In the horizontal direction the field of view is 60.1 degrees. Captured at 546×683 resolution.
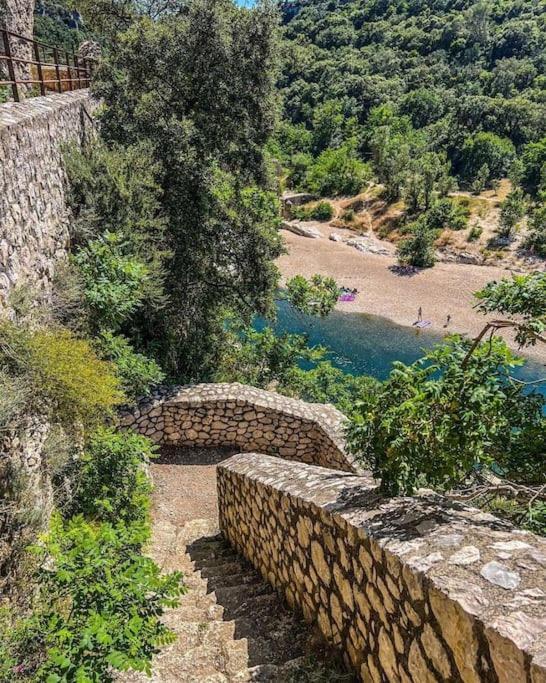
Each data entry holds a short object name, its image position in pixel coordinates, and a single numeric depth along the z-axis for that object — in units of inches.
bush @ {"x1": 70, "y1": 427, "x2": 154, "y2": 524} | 229.8
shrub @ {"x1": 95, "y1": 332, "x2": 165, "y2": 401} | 295.0
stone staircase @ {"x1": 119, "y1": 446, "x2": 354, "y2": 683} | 123.0
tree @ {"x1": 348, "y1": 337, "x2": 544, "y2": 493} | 112.4
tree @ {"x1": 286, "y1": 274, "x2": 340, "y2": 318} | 528.4
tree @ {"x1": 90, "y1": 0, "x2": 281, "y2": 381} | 390.9
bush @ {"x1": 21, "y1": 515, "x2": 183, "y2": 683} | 97.4
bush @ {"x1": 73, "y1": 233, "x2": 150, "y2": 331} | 286.5
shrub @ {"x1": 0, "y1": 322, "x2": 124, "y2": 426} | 185.0
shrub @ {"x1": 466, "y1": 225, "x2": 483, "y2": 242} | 1545.3
